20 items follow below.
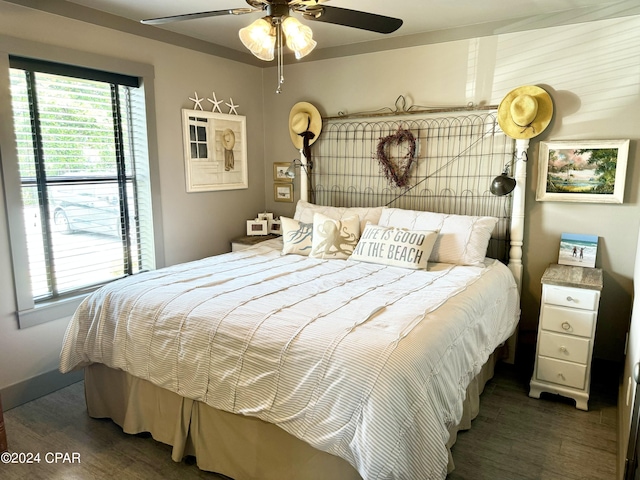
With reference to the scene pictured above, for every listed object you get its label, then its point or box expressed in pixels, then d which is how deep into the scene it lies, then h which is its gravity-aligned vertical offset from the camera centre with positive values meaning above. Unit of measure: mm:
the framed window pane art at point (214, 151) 3658 +179
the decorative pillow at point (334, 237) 3215 -484
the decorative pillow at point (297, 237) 3350 -501
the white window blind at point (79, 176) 2736 -32
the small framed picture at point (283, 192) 4379 -207
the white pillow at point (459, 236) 3012 -443
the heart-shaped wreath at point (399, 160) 3625 +101
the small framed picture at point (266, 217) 4230 -434
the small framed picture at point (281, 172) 4359 -9
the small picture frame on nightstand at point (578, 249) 2996 -531
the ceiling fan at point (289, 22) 1826 +652
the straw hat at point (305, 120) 4004 +458
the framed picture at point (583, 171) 2889 +1
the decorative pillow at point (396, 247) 2912 -508
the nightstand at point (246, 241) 3977 -630
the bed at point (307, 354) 1618 -786
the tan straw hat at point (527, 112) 3012 +405
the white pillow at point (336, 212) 3510 -335
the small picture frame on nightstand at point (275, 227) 4242 -536
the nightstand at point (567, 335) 2645 -993
